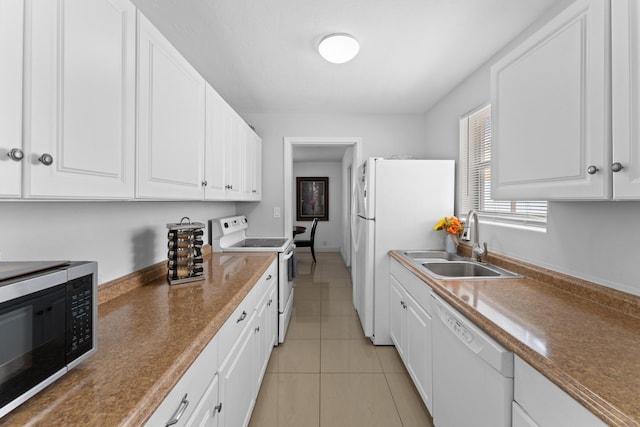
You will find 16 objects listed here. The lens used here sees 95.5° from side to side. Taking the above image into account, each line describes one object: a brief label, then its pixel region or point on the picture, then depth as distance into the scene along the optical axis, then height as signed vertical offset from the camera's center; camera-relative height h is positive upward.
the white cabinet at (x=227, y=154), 1.88 +0.46
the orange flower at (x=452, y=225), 2.47 -0.09
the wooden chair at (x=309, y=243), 6.23 -0.66
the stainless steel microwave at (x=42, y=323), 0.58 -0.25
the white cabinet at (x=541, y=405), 0.74 -0.54
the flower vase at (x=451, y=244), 2.52 -0.26
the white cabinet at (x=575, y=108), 0.90 +0.41
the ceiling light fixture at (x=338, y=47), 1.87 +1.11
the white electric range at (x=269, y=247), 2.67 -0.32
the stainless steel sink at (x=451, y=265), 1.96 -0.38
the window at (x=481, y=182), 1.96 +0.29
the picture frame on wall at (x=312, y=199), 7.59 +0.38
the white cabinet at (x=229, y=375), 0.85 -0.65
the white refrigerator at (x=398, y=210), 2.66 +0.04
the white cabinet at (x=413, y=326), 1.77 -0.80
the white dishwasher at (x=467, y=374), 1.02 -0.67
